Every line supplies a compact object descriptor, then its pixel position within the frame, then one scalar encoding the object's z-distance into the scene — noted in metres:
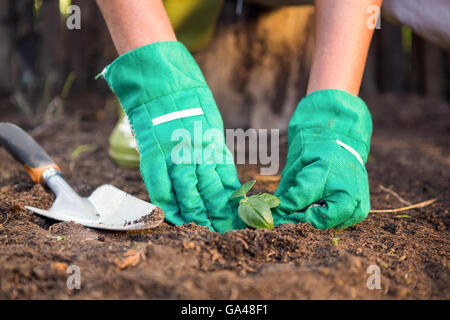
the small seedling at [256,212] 0.89
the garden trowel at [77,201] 0.94
